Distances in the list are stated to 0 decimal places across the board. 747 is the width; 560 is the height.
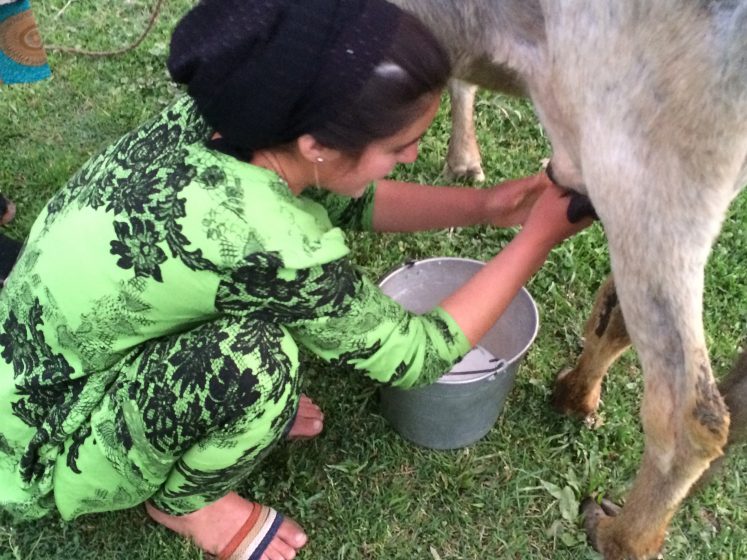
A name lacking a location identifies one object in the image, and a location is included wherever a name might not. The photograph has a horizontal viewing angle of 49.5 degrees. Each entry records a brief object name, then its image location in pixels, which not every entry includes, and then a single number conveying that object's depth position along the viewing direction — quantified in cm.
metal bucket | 227
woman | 157
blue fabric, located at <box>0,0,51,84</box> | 294
